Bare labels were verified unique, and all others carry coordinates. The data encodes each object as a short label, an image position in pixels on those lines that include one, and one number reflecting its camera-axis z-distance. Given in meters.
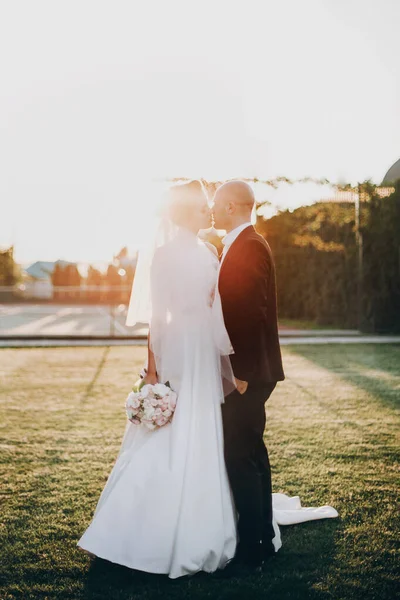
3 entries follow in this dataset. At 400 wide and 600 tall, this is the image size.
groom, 3.32
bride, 3.32
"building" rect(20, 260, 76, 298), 43.22
